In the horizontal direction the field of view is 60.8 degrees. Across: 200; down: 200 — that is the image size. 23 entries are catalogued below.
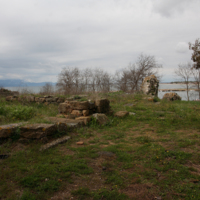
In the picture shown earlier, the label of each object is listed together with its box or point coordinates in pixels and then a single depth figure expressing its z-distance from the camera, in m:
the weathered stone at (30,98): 12.03
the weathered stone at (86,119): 6.86
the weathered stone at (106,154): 4.14
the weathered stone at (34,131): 4.73
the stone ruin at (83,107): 7.79
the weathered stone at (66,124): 5.60
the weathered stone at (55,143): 4.33
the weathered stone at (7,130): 4.58
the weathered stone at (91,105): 8.09
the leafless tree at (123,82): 26.06
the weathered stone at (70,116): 7.57
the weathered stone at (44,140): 4.69
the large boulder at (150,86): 17.86
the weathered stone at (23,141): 4.65
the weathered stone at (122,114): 8.22
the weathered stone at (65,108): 8.14
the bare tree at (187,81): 29.45
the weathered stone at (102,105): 8.29
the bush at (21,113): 7.28
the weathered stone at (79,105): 7.79
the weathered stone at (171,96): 16.06
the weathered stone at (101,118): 7.03
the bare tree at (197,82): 27.84
